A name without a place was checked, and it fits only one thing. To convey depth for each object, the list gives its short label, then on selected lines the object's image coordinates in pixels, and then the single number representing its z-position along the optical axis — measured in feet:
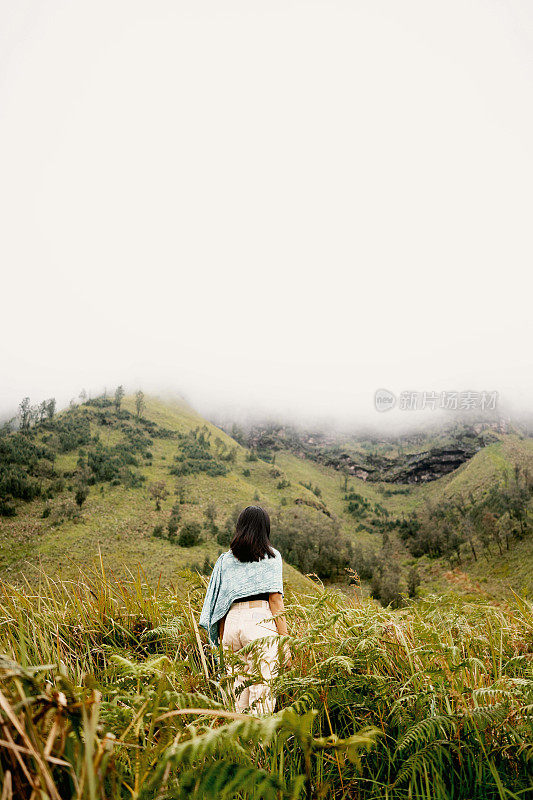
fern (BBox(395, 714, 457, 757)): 4.68
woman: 10.65
